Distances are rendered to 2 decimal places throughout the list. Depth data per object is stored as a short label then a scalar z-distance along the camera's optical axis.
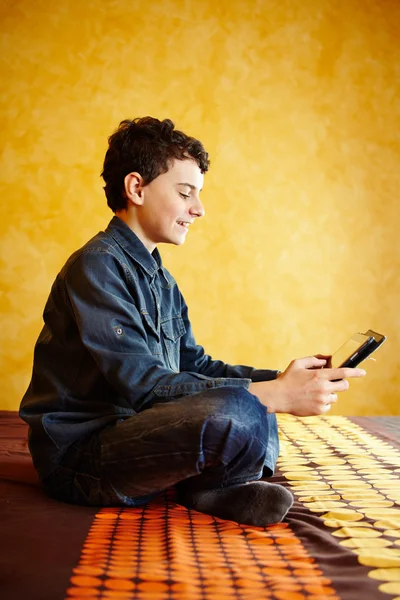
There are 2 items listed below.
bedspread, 0.83
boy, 1.07
